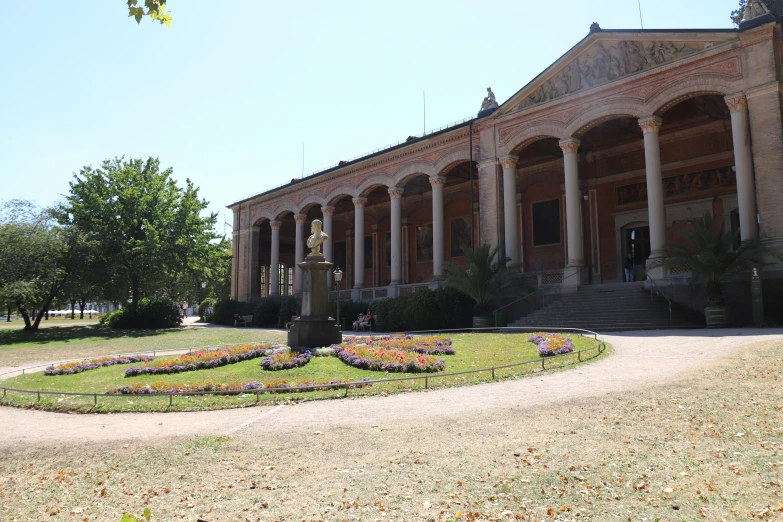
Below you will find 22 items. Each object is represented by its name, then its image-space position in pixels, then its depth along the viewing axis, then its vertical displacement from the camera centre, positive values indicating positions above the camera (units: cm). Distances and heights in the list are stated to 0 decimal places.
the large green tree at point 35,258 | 2880 +313
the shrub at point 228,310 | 3918 +15
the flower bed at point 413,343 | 1431 -96
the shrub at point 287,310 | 3238 +9
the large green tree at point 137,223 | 3262 +574
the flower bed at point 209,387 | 981 -145
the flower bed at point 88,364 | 1465 -147
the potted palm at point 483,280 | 2366 +133
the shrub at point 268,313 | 3534 -9
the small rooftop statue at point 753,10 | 2022 +1130
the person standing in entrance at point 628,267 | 2825 +219
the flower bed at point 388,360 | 1151 -112
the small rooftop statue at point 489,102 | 2888 +1121
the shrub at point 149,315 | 3447 -15
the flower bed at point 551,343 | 1235 -86
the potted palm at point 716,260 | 1778 +163
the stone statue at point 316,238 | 1603 +221
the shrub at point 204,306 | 6010 +70
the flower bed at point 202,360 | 1318 -125
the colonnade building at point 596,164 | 2022 +792
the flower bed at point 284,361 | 1217 -114
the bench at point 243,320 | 3702 -57
